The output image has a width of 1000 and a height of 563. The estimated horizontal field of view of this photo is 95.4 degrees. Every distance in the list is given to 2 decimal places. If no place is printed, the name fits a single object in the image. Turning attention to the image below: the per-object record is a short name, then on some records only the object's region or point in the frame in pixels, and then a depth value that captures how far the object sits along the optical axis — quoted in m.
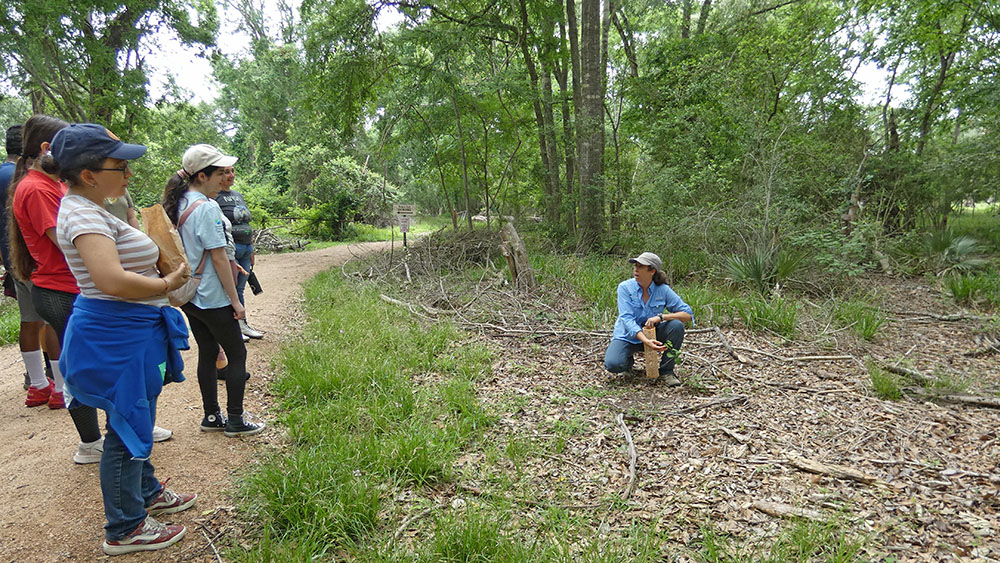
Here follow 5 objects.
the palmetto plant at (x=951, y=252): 7.28
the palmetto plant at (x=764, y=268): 6.69
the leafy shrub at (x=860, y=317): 5.00
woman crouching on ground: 4.09
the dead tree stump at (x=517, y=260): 7.02
